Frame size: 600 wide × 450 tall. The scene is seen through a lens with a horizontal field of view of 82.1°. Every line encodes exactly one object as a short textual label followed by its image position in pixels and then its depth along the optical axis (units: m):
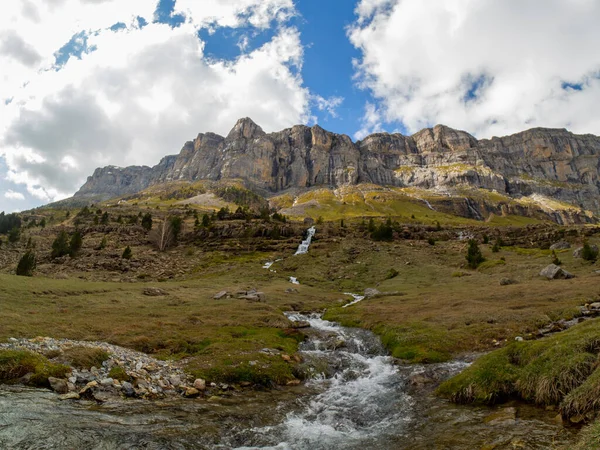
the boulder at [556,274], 53.78
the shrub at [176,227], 117.10
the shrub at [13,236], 102.12
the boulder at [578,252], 69.50
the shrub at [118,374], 16.81
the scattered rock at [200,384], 17.97
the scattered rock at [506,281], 54.38
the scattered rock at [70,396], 13.95
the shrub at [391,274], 76.45
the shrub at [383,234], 119.06
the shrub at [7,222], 125.51
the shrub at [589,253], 64.87
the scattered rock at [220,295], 52.37
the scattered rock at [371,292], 58.49
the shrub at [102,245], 96.38
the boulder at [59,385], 14.58
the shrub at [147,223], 129.25
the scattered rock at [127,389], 15.80
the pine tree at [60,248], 86.38
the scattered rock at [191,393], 17.06
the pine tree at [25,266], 59.63
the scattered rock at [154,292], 51.56
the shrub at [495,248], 91.46
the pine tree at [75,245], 87.32
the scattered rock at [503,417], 12.77
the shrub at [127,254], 86.10
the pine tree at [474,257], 78.41
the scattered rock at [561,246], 89.36
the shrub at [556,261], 66.14
